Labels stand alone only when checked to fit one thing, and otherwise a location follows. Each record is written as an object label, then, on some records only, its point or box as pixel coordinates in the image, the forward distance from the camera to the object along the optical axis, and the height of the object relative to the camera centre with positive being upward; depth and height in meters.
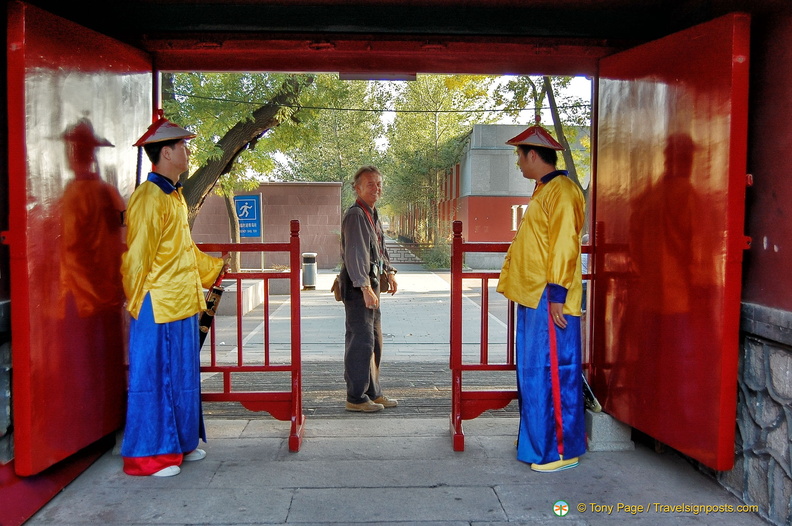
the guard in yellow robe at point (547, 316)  3.41 -0.46
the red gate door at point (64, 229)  2.80 +0.01
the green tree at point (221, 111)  9.98 +1.99
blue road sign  13.72 +0.44
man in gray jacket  4.54 -0.36
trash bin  14.57 -0.89
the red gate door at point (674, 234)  2.89 +0.00
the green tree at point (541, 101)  12.39 +2.72
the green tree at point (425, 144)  25.41 +3.83
